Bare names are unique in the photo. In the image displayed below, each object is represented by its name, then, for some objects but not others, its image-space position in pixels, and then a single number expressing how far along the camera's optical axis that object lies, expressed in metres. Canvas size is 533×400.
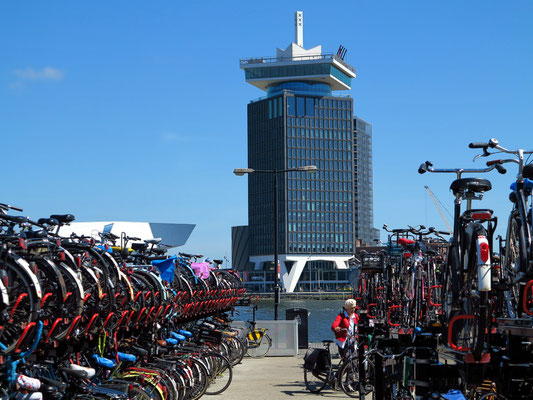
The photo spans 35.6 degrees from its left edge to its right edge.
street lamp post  23.84
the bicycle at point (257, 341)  21.52
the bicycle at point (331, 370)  13.52
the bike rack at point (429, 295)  13.14
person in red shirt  13.99
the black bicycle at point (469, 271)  6.18
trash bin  23.84
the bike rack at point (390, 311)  15.05
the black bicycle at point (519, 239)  6.34
